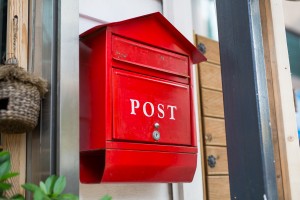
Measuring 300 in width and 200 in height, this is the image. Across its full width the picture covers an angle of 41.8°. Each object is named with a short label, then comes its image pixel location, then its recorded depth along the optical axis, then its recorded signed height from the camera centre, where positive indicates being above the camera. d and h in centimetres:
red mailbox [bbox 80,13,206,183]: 155 +28
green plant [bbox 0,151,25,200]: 118 +2
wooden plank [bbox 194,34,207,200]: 236 +20
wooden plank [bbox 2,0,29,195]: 148 +46
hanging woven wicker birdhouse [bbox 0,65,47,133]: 128 +26
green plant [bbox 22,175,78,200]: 115 -4
